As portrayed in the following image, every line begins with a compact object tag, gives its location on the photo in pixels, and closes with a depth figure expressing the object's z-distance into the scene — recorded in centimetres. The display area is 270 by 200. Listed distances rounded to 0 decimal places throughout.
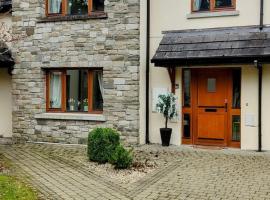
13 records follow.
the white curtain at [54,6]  1485
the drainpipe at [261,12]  1253
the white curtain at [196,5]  1358
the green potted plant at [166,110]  1323
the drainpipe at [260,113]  1255
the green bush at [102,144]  1091
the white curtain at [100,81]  1412
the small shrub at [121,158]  1005
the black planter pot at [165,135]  1339
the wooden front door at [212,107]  1318
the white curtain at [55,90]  1483
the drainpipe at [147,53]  1391
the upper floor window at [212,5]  1316
